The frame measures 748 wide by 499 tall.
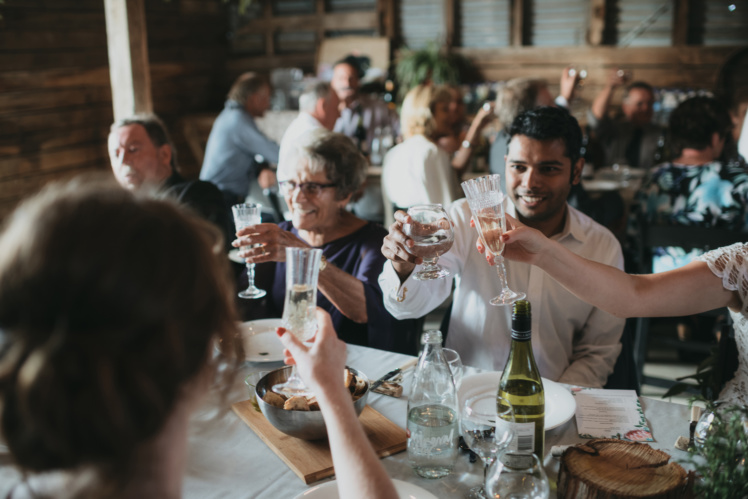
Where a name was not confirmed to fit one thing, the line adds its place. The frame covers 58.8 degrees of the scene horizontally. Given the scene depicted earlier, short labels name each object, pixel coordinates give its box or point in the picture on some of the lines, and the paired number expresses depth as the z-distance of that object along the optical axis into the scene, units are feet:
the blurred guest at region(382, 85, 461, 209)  12.44
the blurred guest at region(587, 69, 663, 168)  18.08
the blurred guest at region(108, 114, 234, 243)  9.43
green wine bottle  4.32
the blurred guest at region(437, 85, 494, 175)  15.11
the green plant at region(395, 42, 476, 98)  21.95
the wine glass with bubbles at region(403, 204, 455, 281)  5.38
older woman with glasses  7.16
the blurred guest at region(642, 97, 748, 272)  11.06
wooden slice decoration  3.56
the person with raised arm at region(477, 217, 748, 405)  5.47
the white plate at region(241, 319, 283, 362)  6.11
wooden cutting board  4.27
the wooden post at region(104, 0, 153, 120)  13.30
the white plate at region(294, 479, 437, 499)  3.93
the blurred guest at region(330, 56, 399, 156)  18.84
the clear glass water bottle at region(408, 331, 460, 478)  4.24
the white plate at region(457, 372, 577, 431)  4.75
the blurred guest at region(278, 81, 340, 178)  14.93
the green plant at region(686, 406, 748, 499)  3.23
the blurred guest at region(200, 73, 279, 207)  16.22
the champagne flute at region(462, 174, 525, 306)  5.18
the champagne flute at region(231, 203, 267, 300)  6.98
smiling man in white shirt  6.63
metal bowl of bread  4.42
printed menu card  4.67
